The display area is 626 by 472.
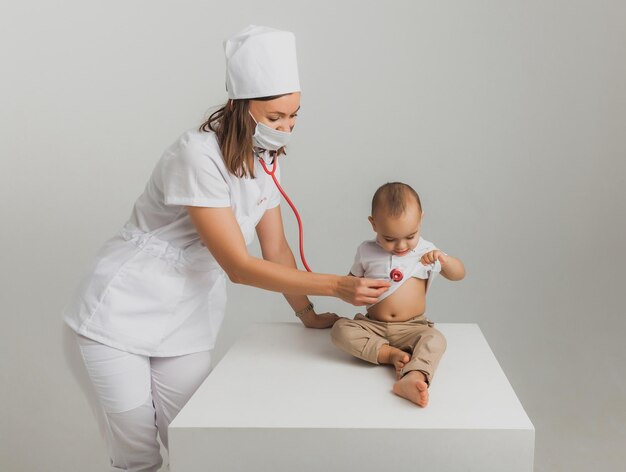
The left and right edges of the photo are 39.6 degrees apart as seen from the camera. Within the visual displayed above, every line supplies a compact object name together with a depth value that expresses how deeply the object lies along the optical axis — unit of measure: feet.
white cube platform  5.35
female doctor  6.13
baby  6.48
